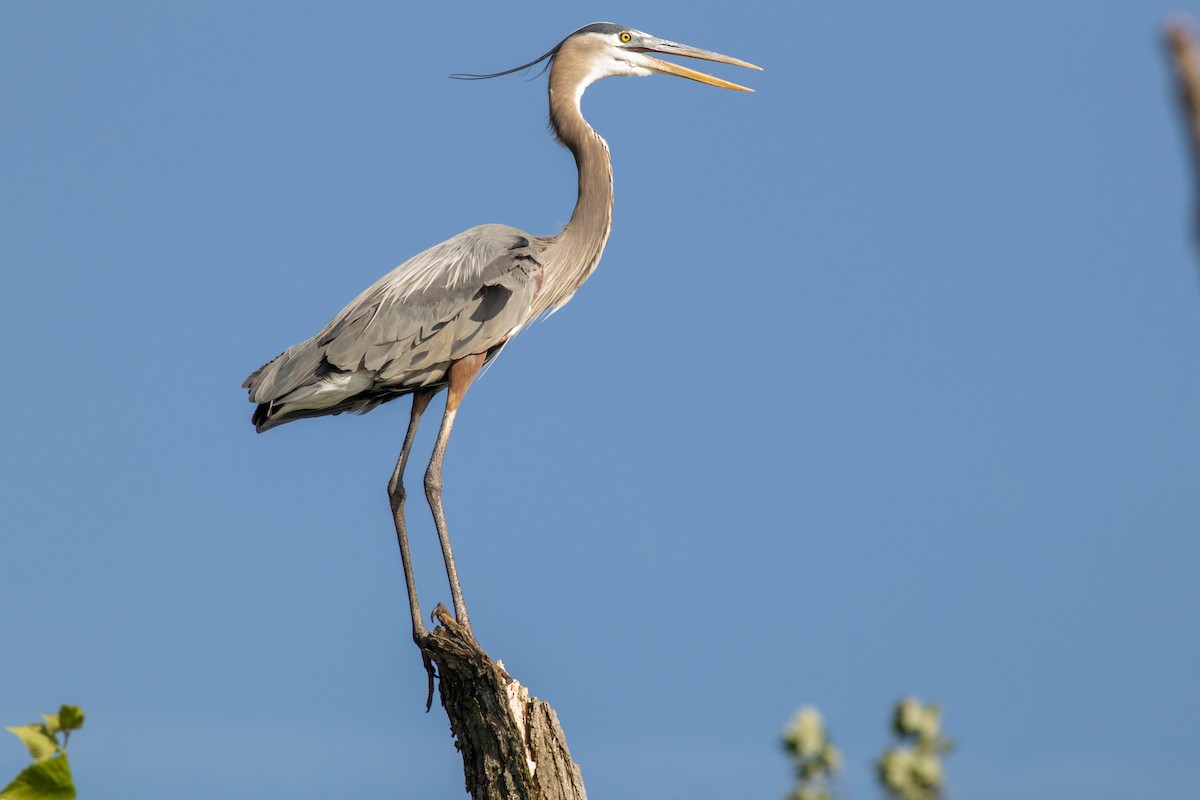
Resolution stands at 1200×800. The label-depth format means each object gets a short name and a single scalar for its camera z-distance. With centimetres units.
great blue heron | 2057
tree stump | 2034
